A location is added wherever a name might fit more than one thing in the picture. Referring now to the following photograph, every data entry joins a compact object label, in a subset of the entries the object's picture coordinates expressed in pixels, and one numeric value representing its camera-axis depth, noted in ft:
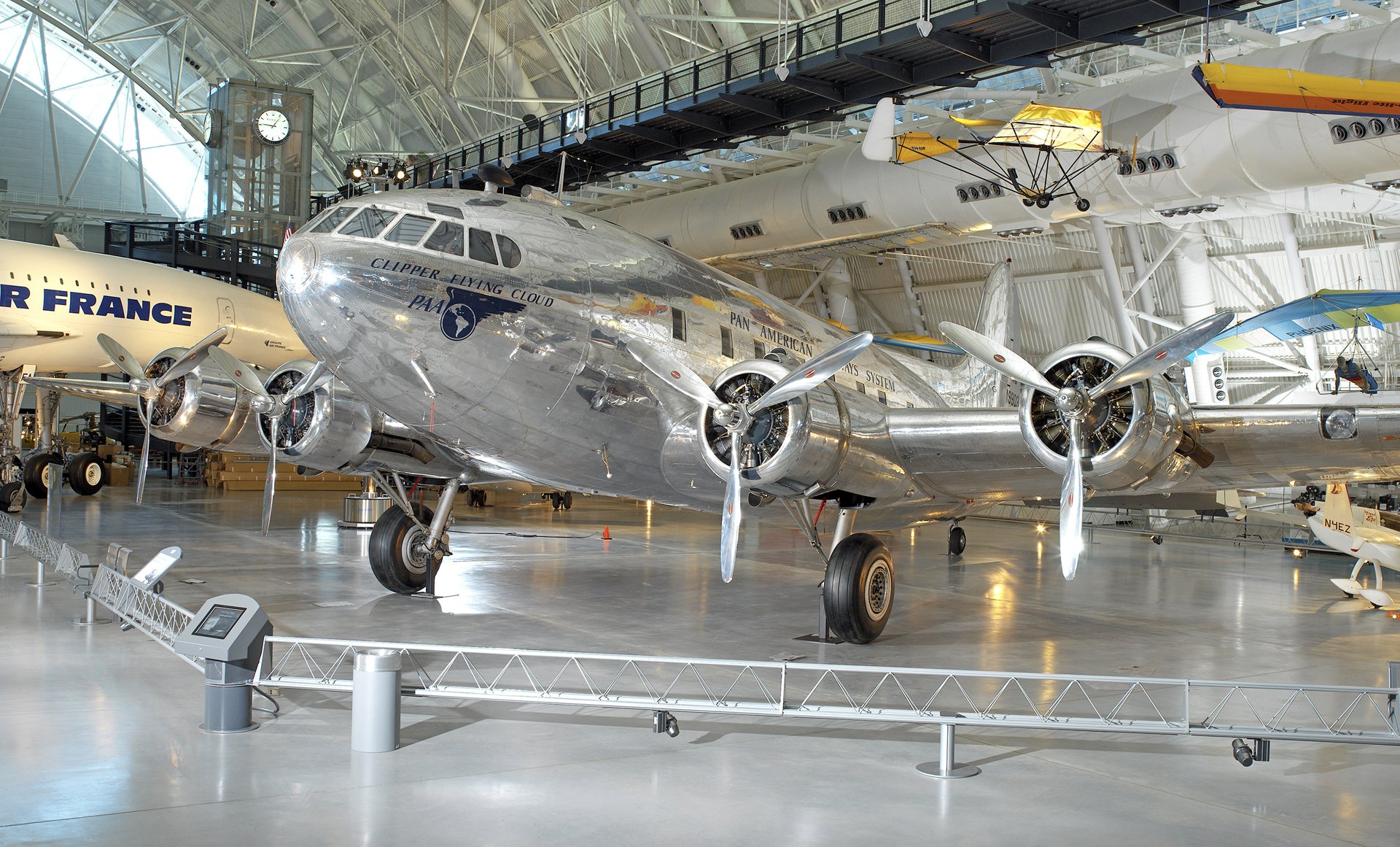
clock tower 143.84
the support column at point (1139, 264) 96.22
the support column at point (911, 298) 124.16
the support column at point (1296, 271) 84.99
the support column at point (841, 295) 126.93
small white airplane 52.16
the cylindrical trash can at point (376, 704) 22.31
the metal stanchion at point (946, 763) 21.97
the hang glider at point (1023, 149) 65.00
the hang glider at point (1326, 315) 66.44
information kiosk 23.67
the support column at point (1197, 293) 91.09
